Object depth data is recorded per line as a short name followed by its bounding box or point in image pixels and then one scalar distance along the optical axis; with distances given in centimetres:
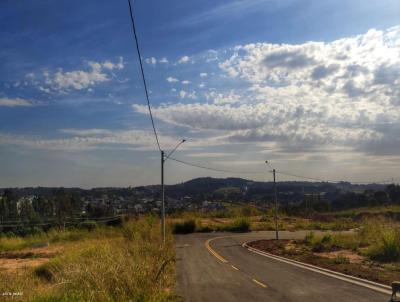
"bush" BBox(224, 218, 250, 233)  5184
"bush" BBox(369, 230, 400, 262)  2420
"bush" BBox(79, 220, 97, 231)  4644
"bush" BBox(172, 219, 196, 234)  5101
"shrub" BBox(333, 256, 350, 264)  2316
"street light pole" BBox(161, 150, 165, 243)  2952
